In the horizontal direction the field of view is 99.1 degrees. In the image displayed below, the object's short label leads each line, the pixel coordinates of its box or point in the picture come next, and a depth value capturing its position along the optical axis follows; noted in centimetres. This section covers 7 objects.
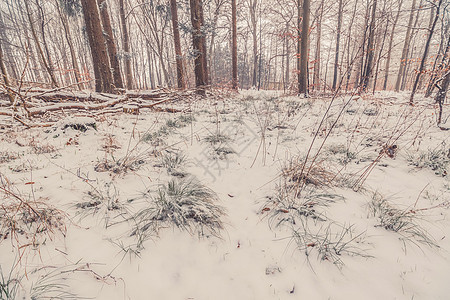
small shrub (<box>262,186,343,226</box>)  178
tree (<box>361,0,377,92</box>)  922
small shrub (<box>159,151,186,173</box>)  262
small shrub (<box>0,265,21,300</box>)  100
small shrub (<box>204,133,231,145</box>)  367
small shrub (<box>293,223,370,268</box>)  141
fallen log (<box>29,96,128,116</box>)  367
